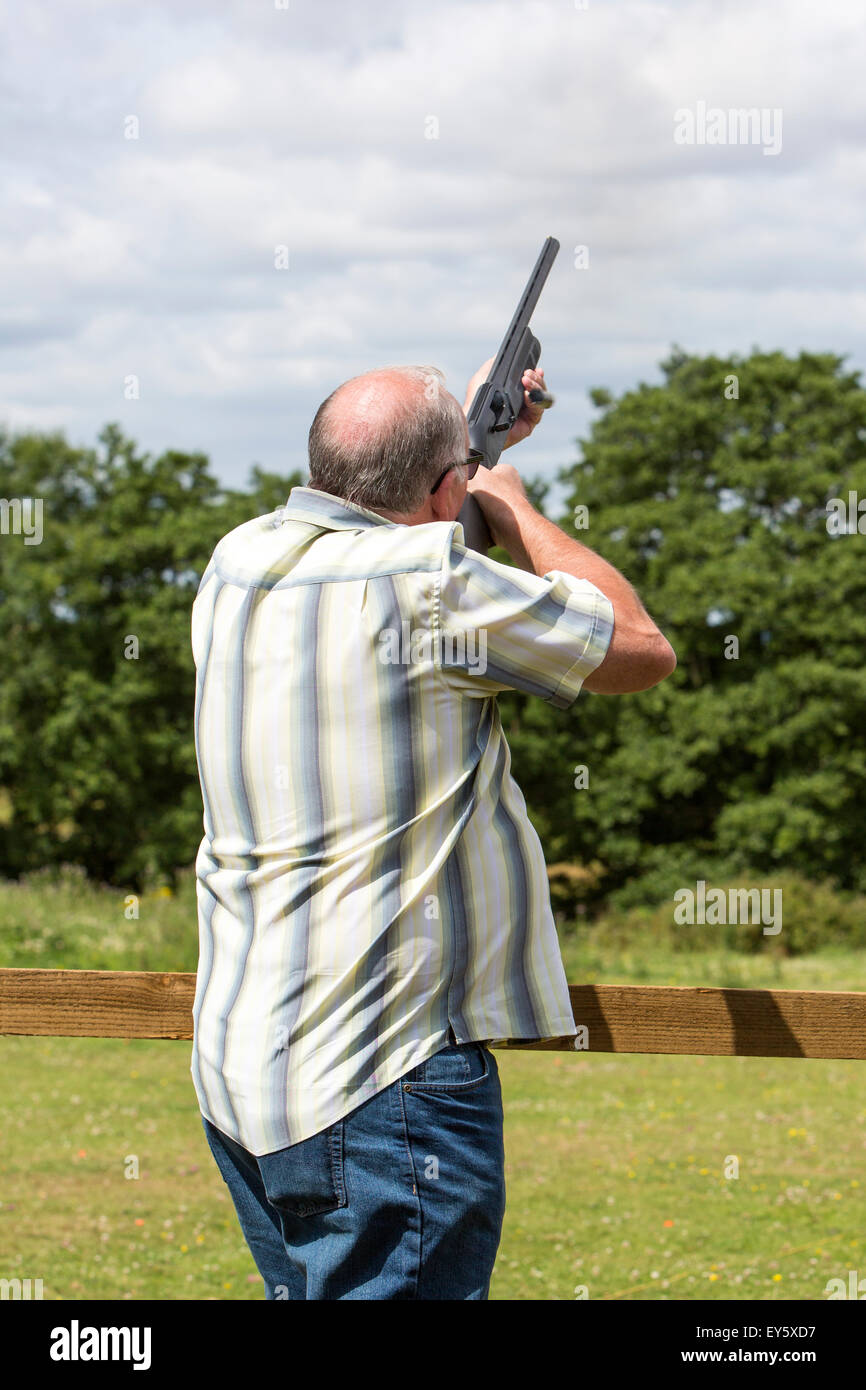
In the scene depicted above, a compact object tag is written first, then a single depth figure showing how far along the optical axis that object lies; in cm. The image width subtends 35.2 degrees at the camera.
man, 206
